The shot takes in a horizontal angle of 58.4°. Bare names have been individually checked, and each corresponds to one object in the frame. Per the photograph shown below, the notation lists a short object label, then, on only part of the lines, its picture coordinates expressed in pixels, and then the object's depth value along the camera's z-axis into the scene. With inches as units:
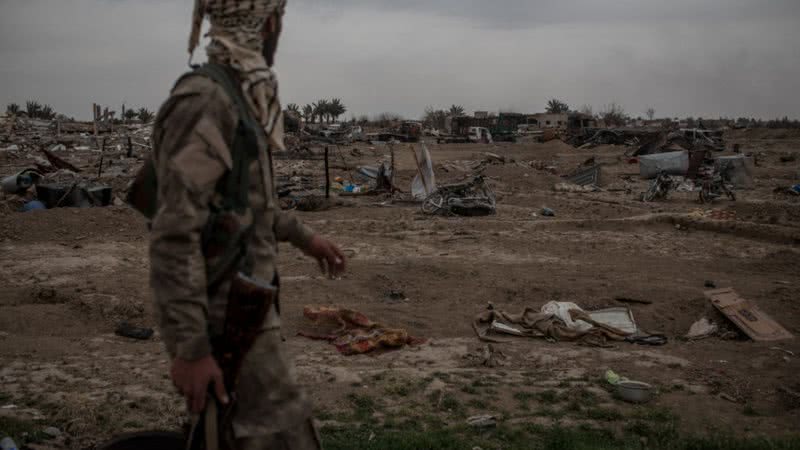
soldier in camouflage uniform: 72.1
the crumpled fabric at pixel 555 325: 254.4
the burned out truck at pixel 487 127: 1802.4
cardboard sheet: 258.5
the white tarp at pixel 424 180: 652.7
